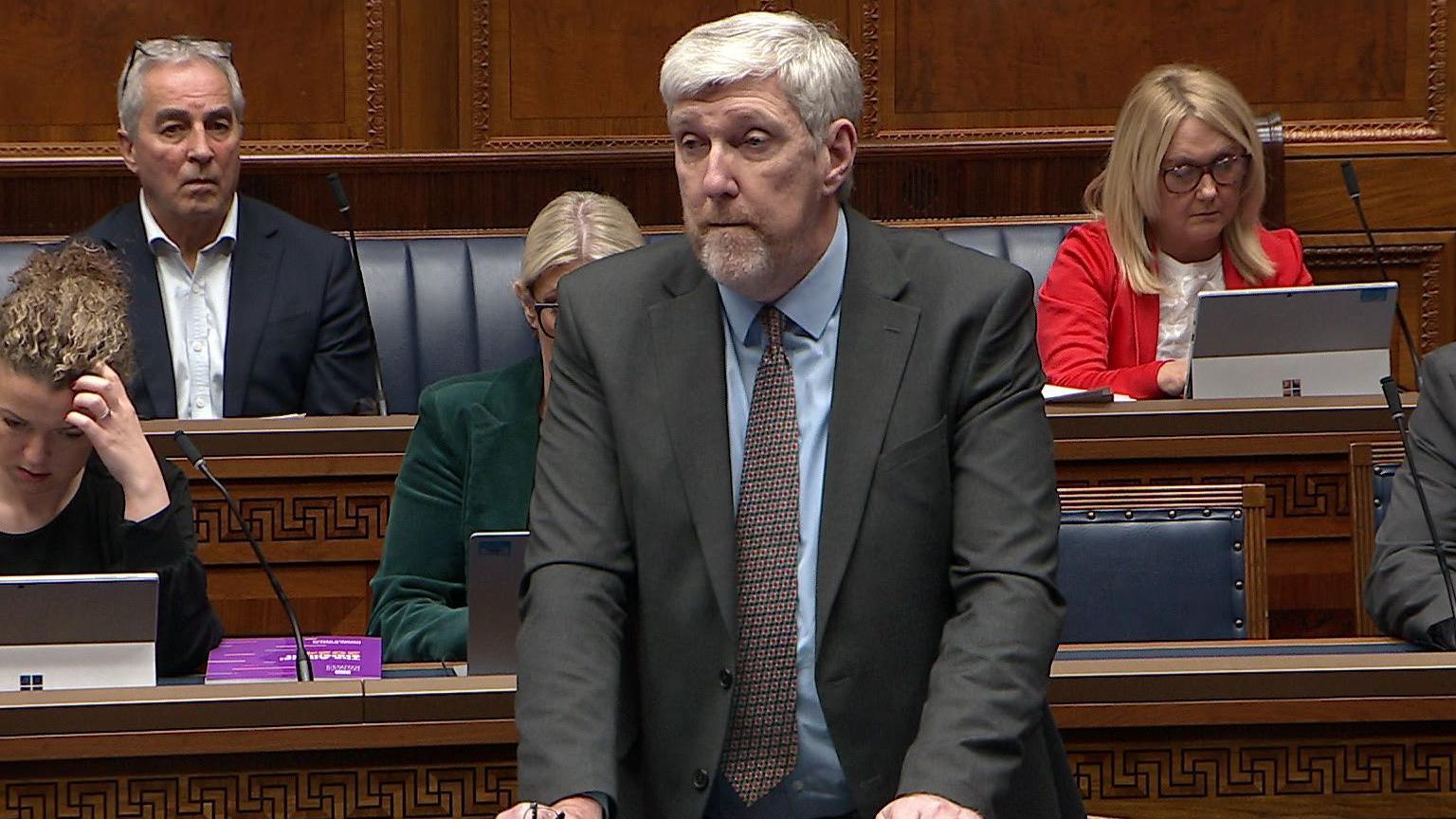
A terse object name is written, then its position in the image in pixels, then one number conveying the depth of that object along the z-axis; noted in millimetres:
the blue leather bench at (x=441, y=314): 9039
